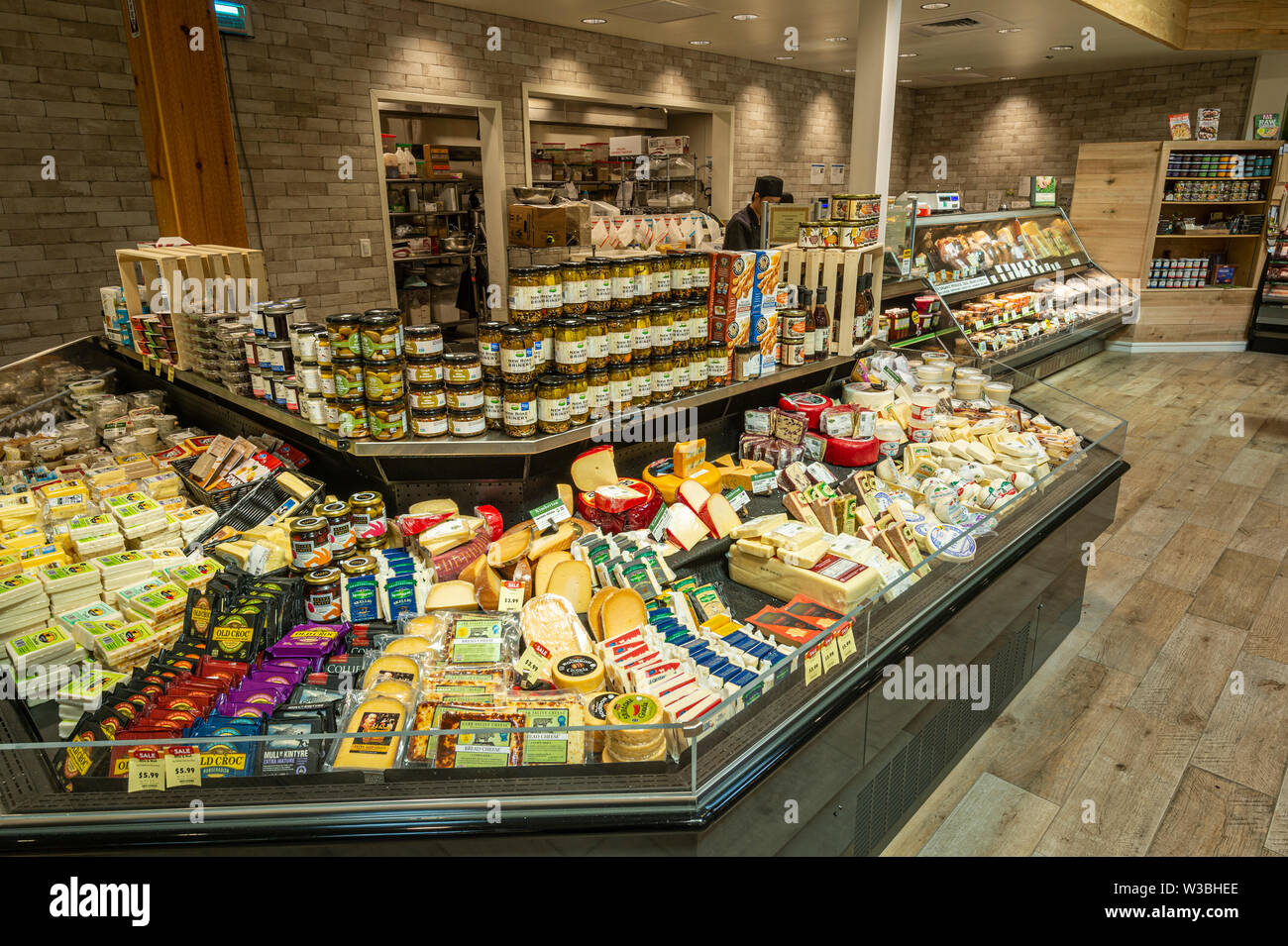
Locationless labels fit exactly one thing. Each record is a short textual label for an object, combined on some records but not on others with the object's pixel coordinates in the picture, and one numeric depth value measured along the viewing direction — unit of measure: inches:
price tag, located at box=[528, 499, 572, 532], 98.5
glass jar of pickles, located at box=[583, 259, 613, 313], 99.1
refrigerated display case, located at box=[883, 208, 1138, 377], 257.8
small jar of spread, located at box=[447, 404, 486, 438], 93.9
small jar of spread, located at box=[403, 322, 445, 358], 90.5
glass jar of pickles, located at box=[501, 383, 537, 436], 93.4
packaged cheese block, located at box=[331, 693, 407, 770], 64.5
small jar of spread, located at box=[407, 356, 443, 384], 91.7
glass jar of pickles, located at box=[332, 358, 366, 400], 91.5
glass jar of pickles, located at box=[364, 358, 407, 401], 91.1
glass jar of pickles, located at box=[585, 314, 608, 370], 97.3
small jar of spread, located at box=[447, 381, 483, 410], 92.5
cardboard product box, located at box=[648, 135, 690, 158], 346.9
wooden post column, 152.6
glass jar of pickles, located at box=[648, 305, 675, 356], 104.8
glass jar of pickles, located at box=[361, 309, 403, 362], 89.7
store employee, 281.6
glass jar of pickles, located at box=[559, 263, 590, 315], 97.3
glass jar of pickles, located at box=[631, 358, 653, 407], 105.3
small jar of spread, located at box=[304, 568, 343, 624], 87.0
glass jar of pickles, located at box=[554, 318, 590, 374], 94.3
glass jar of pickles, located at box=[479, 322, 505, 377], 92.9
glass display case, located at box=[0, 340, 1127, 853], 62.5
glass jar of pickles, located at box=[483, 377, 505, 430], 95.8
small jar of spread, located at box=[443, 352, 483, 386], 90.7
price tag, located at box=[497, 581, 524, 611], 88.3
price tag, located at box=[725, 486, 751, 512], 112.7
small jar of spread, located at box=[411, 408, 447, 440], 94.0
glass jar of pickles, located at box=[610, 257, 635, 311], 102.3
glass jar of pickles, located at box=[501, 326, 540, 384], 91.6
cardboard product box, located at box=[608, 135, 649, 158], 337.4
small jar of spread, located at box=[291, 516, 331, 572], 92.0
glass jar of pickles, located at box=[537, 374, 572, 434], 94.5
